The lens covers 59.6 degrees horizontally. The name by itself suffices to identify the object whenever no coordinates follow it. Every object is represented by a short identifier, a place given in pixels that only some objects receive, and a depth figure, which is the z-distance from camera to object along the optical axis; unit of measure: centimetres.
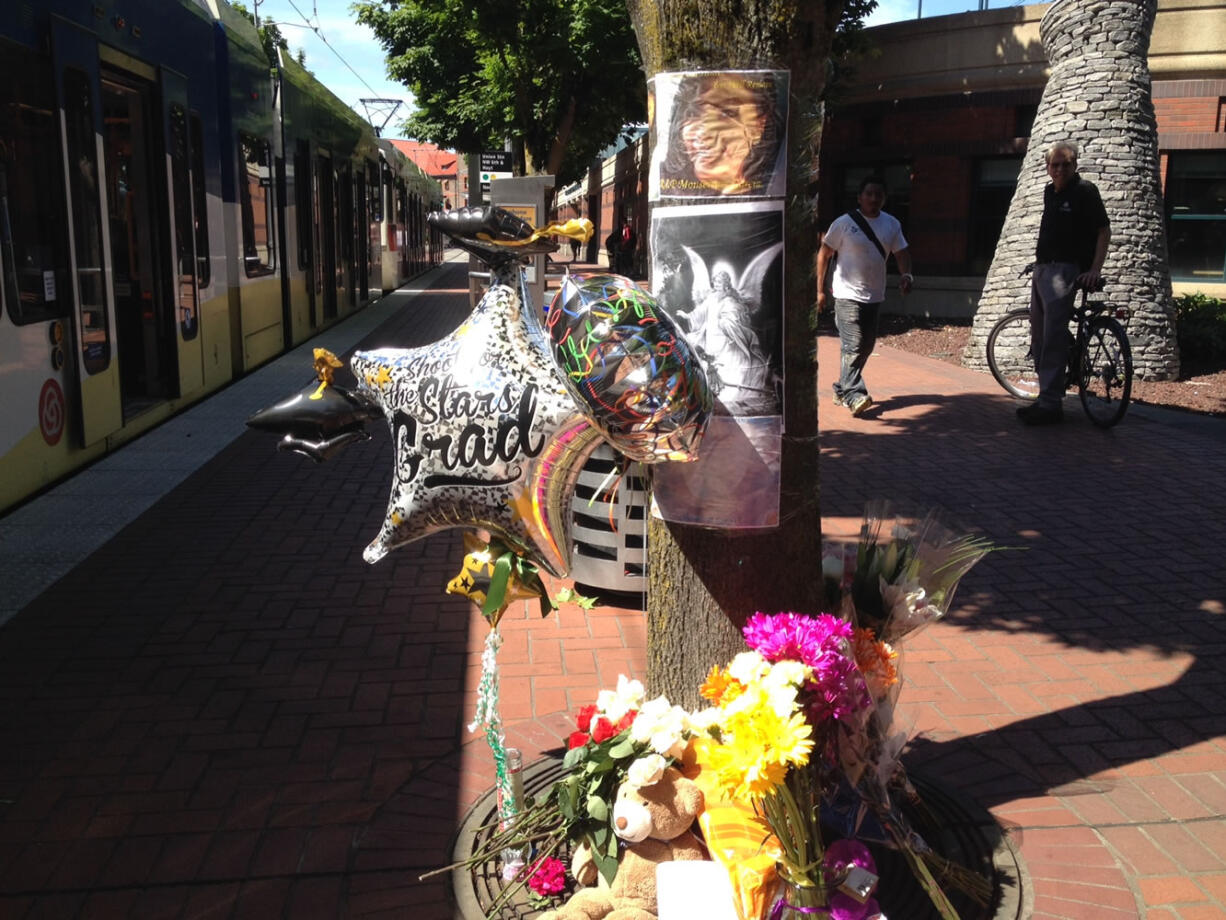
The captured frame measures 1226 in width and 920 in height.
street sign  2912
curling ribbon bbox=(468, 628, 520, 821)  299
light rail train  611
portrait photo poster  251
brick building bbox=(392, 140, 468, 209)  9944
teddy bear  258
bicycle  863
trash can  481
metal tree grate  284
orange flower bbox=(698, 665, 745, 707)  244
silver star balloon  264
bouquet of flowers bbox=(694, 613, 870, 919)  227
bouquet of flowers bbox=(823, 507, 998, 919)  271
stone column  1141
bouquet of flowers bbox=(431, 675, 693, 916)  260
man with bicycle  820
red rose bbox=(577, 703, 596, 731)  289
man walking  898
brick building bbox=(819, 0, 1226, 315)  1694
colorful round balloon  218
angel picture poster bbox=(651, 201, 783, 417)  255
